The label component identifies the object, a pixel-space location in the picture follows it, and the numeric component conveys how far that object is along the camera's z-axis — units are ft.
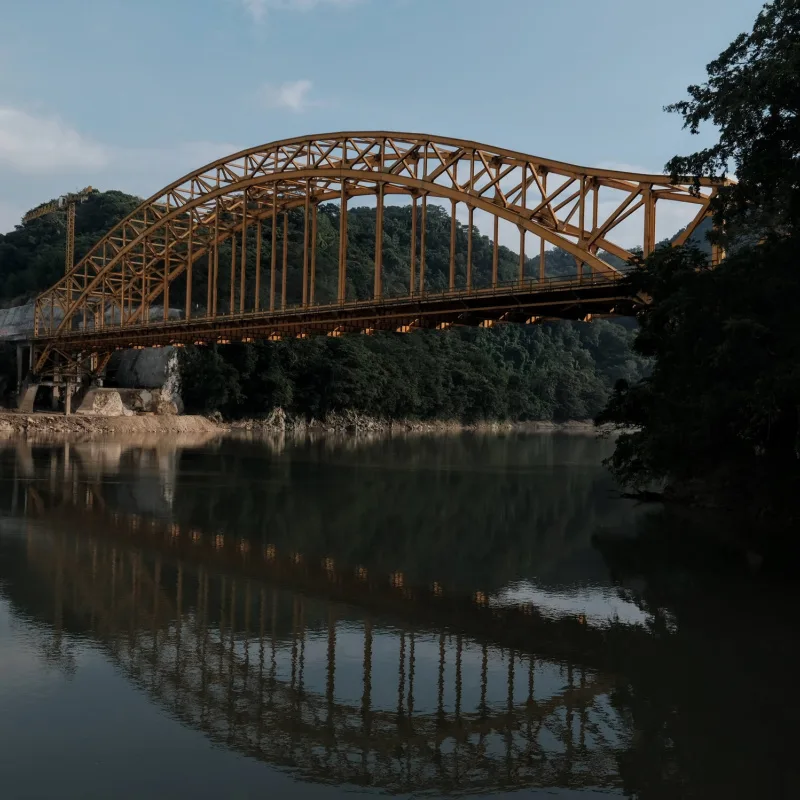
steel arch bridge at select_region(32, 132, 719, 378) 114.62
